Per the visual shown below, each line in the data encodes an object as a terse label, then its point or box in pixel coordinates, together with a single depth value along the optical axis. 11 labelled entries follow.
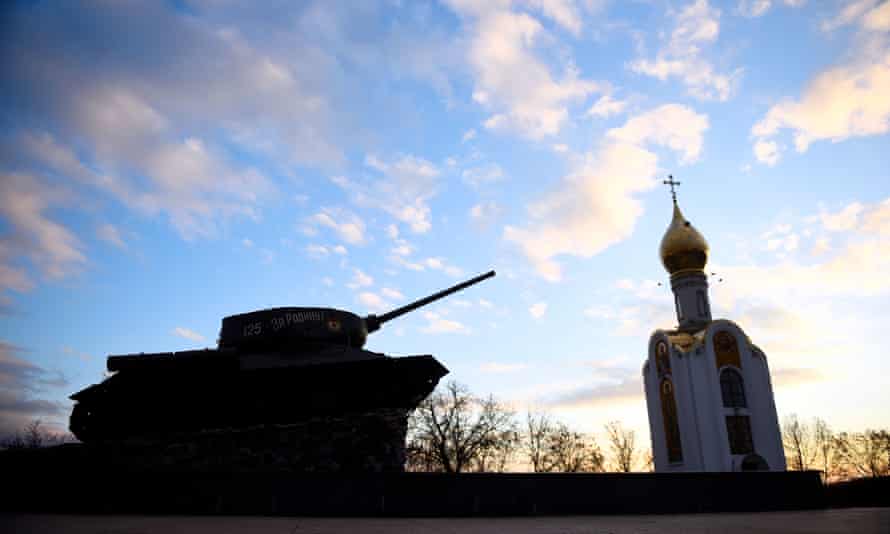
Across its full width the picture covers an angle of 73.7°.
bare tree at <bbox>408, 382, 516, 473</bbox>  34.84
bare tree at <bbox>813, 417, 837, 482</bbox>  46.12
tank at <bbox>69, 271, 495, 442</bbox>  11.40
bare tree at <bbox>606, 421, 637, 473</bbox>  48.16
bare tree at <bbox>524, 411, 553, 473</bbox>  44.19
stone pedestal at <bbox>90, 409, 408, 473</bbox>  11.05
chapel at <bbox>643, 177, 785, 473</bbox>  26.20
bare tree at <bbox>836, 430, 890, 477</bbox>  44.41
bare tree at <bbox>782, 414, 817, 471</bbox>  46.66
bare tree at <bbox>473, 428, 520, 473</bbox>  36.75
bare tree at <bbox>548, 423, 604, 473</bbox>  44.81
